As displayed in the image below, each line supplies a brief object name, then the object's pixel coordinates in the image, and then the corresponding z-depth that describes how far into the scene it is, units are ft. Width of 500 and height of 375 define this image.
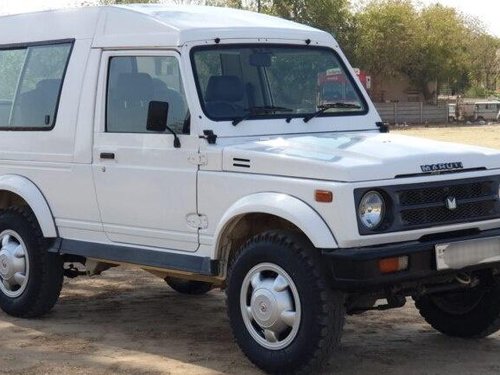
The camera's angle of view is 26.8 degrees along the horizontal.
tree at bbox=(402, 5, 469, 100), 186.39
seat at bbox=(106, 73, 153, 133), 22.31
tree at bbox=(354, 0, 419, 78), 179.52
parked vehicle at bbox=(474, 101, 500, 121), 173.58
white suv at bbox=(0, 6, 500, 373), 18.43
